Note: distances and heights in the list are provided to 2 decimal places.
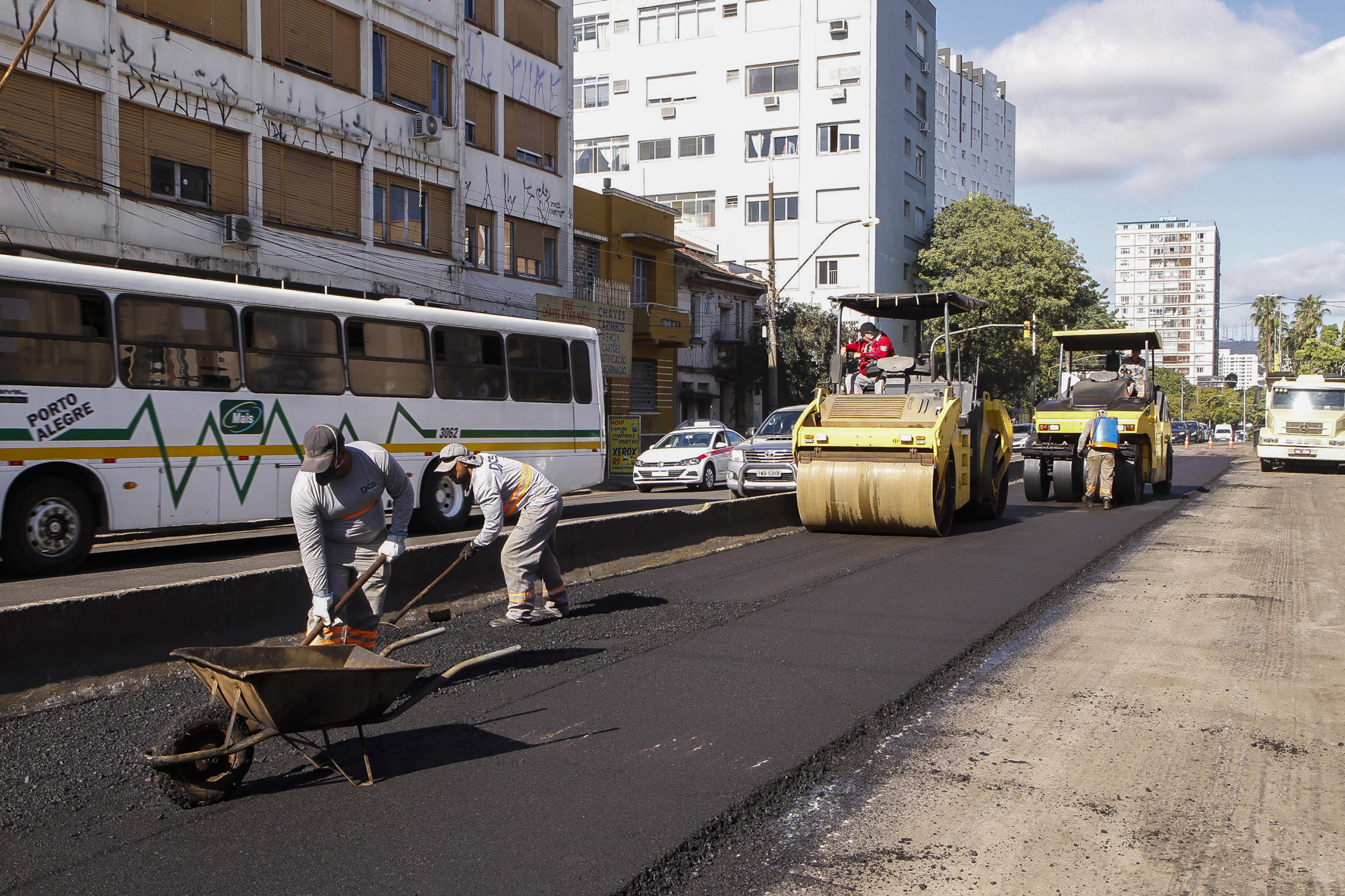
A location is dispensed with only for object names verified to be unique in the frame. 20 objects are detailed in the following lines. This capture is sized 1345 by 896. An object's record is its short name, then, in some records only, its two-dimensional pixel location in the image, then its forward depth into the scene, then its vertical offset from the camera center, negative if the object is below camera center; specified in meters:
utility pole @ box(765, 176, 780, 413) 30.09 +2.02
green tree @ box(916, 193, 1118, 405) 51.78 +6.10
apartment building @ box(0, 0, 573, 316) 19.05 +5.29
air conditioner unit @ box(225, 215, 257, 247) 21.61 +3.30
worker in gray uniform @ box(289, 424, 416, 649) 6.21 -0.68
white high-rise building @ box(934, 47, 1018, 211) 86.56 +22.11
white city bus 10.93 +0.11
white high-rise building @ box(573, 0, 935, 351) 52.31 +13.60
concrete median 6.38 -1.41
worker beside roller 18.48 -0.76
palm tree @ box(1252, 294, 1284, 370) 87.00 +6.47
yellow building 34.00 +3.71
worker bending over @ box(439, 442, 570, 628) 8.45 -0.91
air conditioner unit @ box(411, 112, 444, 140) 26.31 +6.44
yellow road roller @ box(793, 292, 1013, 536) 13.51 -0.52
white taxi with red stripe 25.12 -1.23
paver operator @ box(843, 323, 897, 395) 15.52 +0.69
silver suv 18.86 -1.02
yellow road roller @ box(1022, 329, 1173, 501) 19.42 -0.18
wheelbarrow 4.60 -1.31
